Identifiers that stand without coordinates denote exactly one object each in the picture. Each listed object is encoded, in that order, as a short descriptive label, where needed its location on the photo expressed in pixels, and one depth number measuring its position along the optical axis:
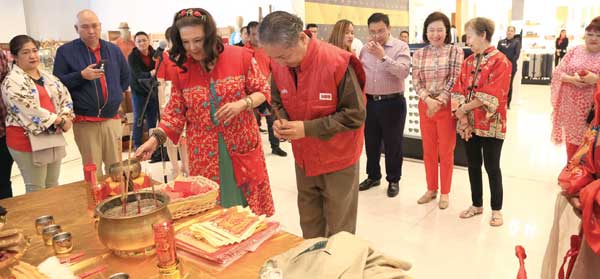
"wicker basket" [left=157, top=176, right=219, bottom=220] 1.58
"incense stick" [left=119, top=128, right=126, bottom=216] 1.39
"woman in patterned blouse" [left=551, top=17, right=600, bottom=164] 3.17
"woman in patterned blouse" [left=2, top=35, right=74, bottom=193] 2.97
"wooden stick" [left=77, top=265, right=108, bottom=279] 1.23
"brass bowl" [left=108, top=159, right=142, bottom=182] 1.86
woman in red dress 2.05
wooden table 1.25
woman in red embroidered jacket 2.92
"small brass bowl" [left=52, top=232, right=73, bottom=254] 1.38
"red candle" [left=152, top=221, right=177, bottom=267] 1.17
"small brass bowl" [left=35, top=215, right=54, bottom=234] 1.55
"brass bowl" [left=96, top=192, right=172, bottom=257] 1.27
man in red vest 1.77
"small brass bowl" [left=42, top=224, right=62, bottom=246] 1.46
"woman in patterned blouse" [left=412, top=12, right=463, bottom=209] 3.27
